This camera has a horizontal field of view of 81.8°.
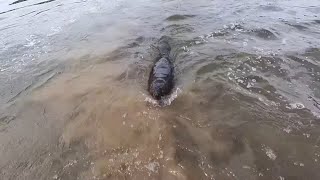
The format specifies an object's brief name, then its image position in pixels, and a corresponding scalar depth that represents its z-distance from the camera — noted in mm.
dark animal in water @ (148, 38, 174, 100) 3424
